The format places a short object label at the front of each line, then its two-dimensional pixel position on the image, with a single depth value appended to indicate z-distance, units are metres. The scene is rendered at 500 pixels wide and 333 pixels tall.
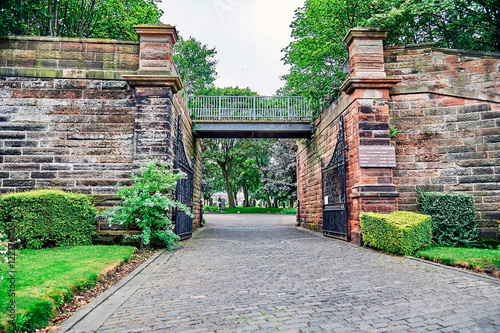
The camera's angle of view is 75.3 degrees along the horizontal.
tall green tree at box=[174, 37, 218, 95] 32.75
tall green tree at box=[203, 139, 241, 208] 34.44
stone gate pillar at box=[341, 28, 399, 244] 8.55
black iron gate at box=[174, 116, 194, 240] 9.30
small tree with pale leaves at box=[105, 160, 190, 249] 7.13
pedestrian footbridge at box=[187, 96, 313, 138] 14.44
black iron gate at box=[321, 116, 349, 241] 9.74
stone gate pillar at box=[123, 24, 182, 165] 8.51
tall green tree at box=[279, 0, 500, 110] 9.66
